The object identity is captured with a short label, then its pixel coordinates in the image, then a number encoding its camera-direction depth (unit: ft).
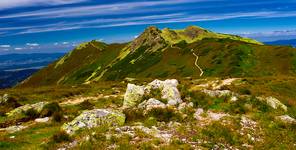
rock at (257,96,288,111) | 86.42
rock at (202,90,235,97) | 90.09
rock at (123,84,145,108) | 91.50
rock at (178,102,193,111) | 79.79
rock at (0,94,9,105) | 146.78
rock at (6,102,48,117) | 108.50
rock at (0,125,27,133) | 84.15
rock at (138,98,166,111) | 79.85
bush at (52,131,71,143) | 62.55
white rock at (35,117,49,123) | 94.62
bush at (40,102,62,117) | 104.32
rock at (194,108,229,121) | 74.93
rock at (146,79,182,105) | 85.79
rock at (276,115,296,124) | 75.21
